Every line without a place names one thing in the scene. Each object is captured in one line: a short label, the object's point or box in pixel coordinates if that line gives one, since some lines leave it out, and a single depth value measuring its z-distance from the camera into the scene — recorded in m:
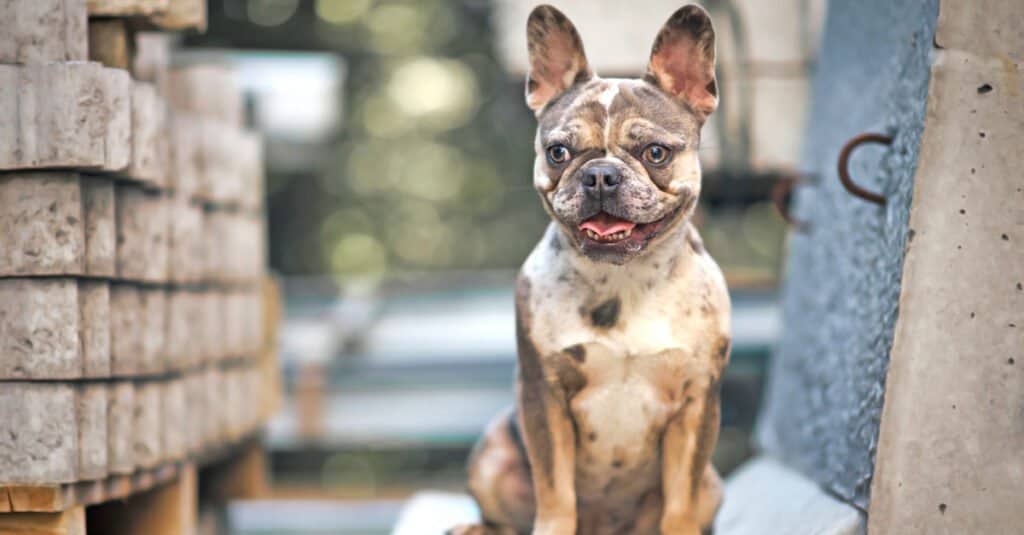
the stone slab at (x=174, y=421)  2.62
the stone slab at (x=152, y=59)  2.84
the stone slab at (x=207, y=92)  3.17
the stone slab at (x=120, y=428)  2.33
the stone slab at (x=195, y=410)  2.84
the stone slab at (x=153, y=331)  2.52
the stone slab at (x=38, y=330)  2.15
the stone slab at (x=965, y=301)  2.06
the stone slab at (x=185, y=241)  2.76
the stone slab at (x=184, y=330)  2.72
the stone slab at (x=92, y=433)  2.21
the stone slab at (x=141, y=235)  2.42
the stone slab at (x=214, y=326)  3.05
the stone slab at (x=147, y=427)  2.45
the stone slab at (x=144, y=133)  2.35
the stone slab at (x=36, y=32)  2.16
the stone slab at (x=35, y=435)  2.14
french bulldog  2.01
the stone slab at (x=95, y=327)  2.23
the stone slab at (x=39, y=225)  2.16
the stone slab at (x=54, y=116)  2.13
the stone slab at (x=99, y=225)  2.25
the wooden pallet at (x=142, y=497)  2.17
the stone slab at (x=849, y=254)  2.25
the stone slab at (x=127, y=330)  2.37
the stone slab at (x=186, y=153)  2.81
